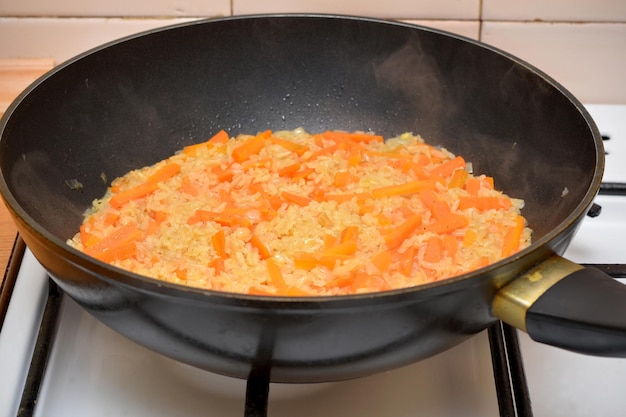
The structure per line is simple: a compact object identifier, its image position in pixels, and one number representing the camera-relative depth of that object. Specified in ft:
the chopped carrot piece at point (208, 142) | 2.60
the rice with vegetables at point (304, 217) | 2.31
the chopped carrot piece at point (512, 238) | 2.37
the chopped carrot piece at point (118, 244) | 2.34
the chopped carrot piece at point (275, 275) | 2.27
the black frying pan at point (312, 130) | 2.01
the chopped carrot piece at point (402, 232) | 2.37
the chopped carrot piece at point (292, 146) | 2.60
